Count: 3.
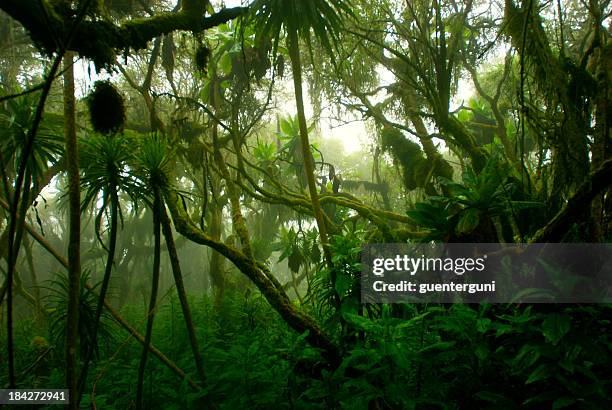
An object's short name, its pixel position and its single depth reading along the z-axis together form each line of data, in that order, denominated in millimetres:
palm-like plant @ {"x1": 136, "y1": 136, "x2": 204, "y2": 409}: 2727
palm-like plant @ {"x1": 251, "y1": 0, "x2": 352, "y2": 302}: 3191
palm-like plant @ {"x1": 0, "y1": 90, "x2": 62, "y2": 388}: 2617
